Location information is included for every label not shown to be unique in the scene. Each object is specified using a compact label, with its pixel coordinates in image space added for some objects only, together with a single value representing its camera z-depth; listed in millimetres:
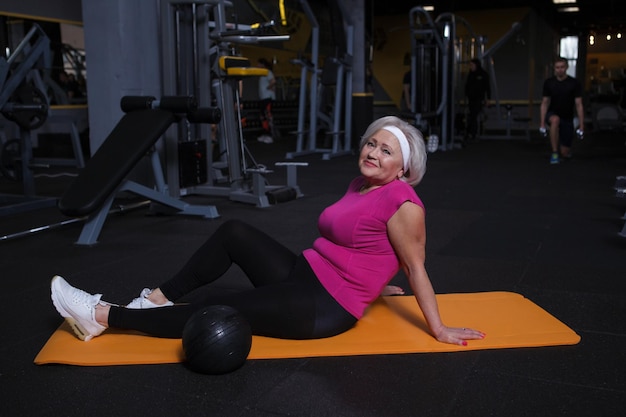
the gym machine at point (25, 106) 4328
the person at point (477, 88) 9844
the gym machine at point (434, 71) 8586
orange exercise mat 1805
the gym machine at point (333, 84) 7570
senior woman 1778
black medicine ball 1634
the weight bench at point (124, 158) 2992
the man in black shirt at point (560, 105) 6761
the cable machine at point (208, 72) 4375
